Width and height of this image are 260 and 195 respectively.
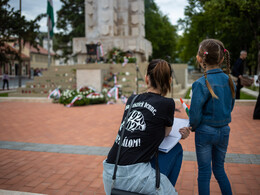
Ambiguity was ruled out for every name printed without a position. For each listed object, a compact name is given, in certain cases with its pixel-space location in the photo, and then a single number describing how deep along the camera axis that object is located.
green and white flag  19.44
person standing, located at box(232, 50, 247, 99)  9.20
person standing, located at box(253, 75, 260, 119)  7.37
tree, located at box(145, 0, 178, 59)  41.44
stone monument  17.94
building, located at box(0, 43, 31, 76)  56.53
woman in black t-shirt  1.95
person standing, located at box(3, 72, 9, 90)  21.19
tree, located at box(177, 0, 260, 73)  18.88
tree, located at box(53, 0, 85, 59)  33.47
